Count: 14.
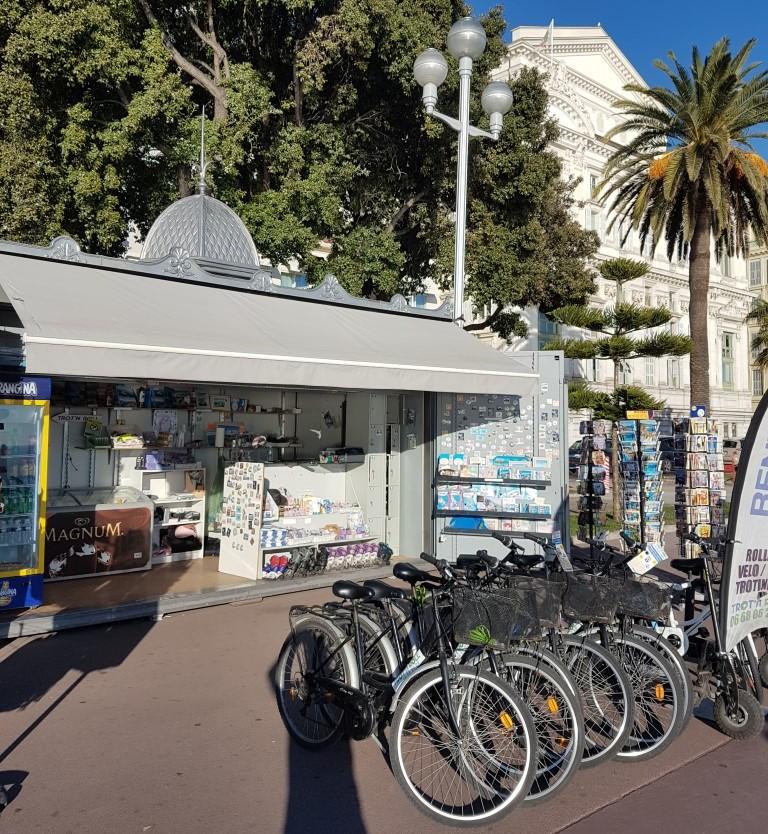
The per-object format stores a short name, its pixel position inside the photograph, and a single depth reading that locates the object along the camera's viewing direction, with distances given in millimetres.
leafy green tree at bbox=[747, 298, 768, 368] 38656
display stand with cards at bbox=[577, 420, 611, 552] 10352
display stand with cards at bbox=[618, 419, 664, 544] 9516
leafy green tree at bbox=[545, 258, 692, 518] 16281
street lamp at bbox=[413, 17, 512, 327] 9758
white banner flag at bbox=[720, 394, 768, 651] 4348
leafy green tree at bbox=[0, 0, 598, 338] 12695
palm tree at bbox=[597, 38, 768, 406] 15797
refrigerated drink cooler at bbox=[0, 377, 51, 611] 6859
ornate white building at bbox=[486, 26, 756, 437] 37906
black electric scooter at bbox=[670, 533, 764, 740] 4617
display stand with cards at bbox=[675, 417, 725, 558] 9828
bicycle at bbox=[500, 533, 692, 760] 4297
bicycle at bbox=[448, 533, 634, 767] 4109
